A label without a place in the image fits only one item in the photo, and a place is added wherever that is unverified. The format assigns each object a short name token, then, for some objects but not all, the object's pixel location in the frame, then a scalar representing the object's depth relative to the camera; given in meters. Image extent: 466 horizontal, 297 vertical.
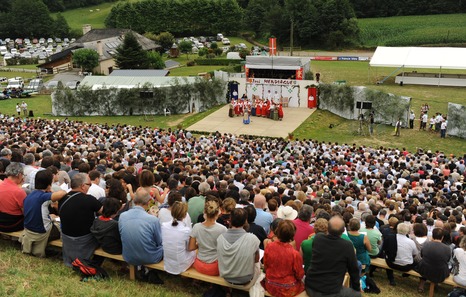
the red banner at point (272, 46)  35.72
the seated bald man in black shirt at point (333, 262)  6.13
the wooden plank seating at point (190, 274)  6.78
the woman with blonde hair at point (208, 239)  6.93
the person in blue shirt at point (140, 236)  7.07
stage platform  27.19
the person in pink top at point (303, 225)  7.61
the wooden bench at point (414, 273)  7.88
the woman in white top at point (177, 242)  7.05
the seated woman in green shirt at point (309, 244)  6.76
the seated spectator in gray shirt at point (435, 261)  7.83
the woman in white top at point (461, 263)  7.66
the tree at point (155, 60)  51.69
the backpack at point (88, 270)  7.05
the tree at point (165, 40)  69.31
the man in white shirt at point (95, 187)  8.67
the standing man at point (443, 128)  25.09
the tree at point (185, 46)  66.06
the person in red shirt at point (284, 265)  6.27
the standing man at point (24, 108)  33.06
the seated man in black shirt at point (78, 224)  7.22
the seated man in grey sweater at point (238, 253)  6.55
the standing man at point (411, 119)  26.98
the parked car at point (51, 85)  42.78
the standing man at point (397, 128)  25.74
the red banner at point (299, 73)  33.66
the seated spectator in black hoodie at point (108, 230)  7.27
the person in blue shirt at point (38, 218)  7.60
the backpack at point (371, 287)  7.96
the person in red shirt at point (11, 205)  7.92
